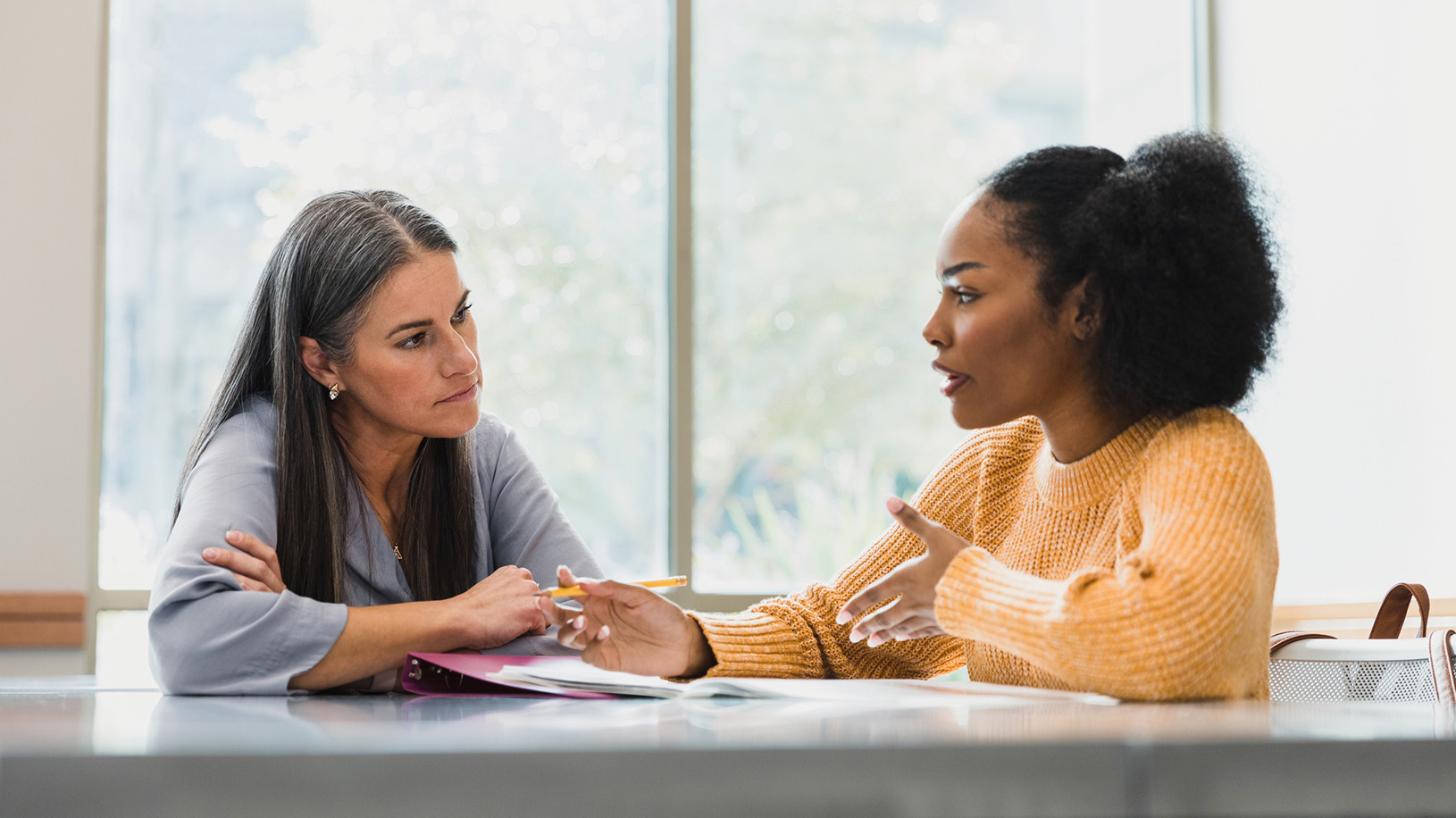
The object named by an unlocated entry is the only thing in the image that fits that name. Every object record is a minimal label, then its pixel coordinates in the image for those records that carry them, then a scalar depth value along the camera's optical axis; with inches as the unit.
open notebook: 38.7
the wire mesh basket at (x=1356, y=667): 57.1
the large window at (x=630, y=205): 120.3
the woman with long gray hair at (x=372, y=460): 52.5
